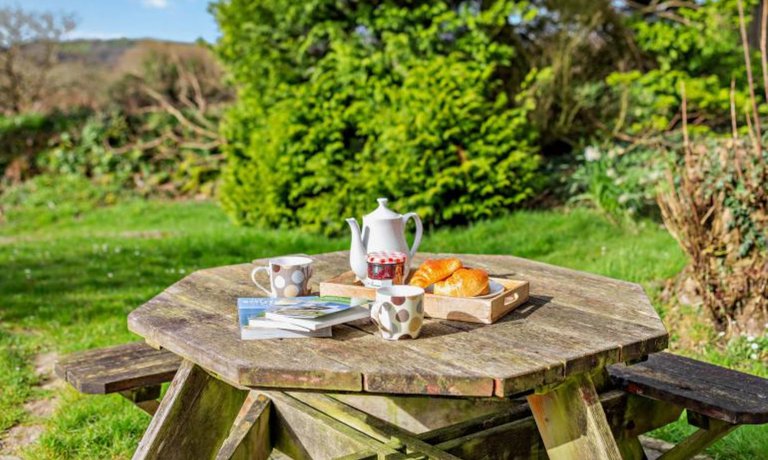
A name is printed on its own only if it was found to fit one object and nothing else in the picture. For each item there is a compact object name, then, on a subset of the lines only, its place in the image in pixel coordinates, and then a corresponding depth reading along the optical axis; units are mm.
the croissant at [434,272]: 2418
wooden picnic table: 1884
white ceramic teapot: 2549
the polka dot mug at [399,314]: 2047
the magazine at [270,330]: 2121
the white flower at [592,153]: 7336
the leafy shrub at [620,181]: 7184
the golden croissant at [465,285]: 2309
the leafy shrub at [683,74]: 8742
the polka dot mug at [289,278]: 2457
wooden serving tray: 2238
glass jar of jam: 2434
